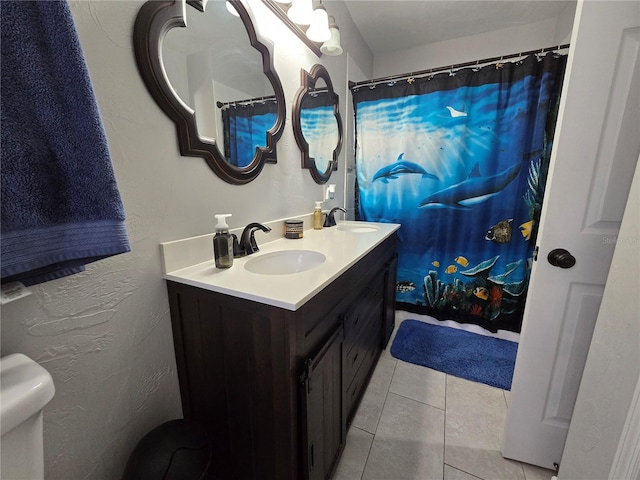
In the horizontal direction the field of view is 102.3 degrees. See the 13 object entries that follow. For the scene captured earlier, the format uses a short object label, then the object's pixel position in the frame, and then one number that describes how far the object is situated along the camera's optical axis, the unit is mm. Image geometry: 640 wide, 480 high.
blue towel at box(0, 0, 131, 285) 434
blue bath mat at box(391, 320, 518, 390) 1654
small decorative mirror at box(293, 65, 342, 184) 1460
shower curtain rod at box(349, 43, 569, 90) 1619
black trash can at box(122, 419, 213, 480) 692
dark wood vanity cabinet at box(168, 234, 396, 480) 729
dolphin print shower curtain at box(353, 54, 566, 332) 1717
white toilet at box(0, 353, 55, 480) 413
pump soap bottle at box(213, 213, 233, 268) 910
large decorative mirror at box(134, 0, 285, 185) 770
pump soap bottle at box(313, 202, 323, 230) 1666
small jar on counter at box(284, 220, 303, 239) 1393
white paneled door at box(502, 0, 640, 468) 779
